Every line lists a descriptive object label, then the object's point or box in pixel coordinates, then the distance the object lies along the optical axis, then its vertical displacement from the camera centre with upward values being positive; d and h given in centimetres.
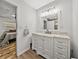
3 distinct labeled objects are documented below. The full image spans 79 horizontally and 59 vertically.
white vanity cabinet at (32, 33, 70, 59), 122 -59
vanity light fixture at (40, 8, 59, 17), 190 +80
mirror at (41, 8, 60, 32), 183 +42
